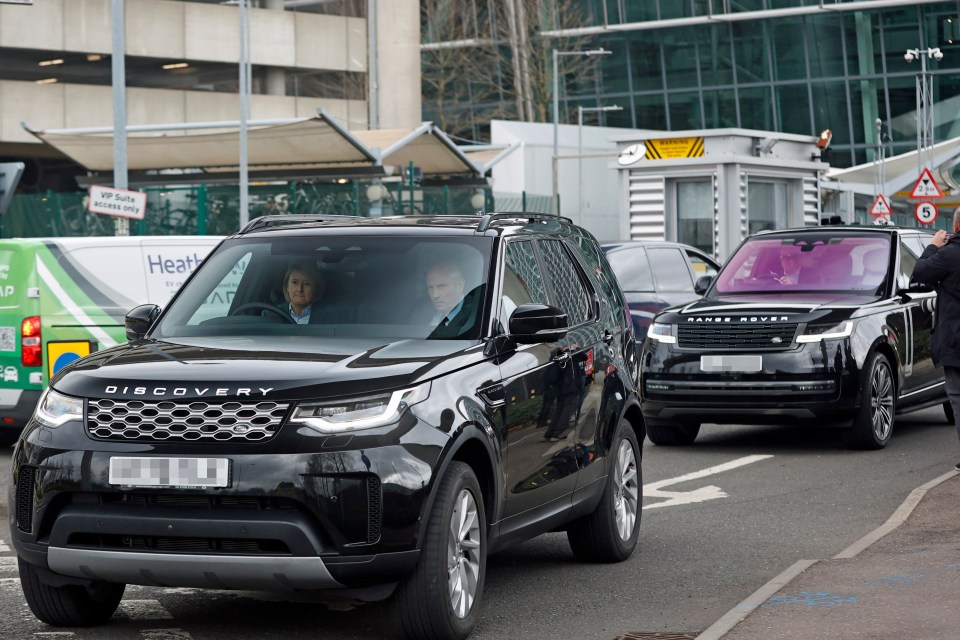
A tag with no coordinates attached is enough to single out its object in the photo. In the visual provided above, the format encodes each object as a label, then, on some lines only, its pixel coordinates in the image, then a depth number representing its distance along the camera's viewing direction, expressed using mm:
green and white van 12719
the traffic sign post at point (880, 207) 41062
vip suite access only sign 22719
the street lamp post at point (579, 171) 54219
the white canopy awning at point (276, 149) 32938
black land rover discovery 5602
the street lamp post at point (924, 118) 57031
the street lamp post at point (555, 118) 49694
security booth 27703
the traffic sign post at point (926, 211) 37594
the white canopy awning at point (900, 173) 55406
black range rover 12242
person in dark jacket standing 10586
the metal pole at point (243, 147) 31500
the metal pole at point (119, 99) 23609
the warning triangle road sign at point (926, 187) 34812
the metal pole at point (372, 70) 53156
